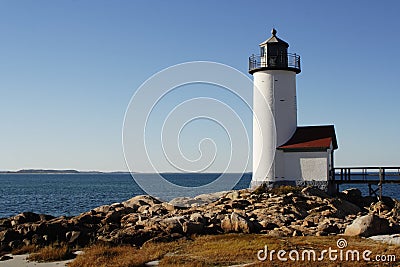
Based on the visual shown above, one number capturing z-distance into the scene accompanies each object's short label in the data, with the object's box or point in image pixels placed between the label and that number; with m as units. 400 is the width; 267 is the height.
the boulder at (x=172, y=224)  18.00
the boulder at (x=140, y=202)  26.13
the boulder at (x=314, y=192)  27.34
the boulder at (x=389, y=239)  15.48
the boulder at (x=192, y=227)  18.05
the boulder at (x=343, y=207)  24.72
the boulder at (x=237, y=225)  18.38
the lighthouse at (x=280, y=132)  29.81
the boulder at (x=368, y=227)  17.03
